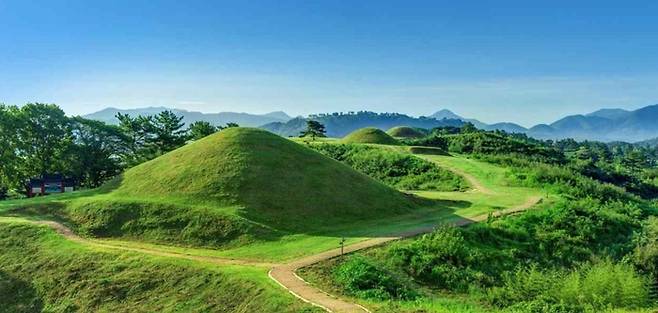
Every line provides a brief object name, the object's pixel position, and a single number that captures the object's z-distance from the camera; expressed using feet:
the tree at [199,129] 240.12
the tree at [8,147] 171.63
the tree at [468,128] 451.28
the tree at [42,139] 178.81
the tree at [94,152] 187.21
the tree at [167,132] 214.48
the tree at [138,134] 209.77
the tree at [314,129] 320.29
